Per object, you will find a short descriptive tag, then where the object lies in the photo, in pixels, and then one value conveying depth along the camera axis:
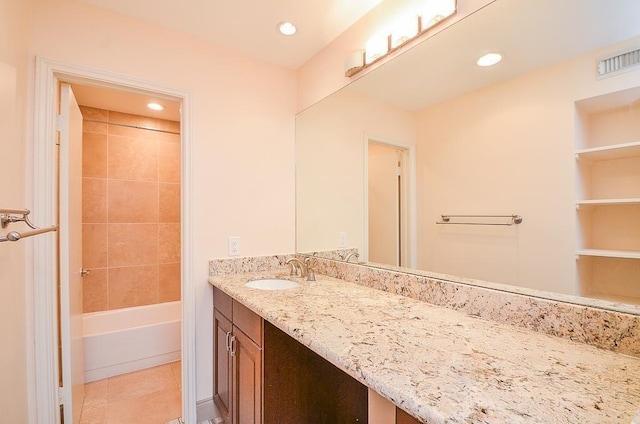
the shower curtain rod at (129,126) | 2.62
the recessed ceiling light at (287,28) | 1.65
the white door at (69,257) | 1.54
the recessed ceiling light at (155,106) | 2.55
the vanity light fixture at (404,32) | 1.23
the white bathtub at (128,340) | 2.31
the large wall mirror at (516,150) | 0.84
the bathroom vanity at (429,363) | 0.57
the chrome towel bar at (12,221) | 0.91
